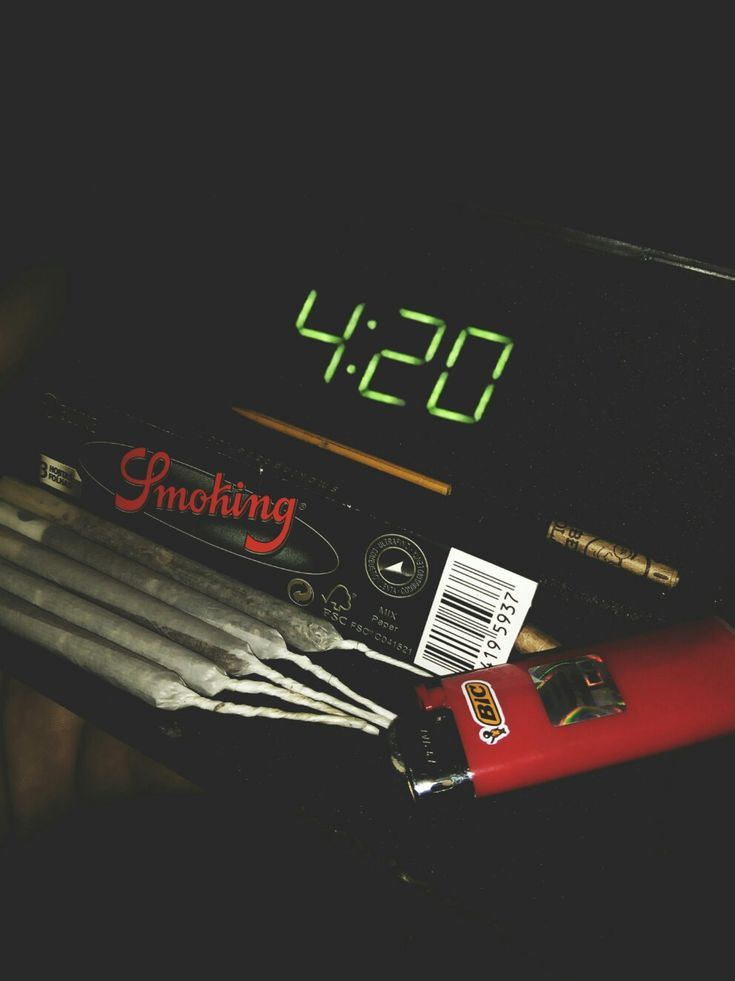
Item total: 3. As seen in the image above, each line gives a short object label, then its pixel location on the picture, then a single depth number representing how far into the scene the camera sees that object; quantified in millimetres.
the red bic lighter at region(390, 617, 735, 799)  124
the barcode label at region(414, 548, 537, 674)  140
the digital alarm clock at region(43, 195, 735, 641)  127
